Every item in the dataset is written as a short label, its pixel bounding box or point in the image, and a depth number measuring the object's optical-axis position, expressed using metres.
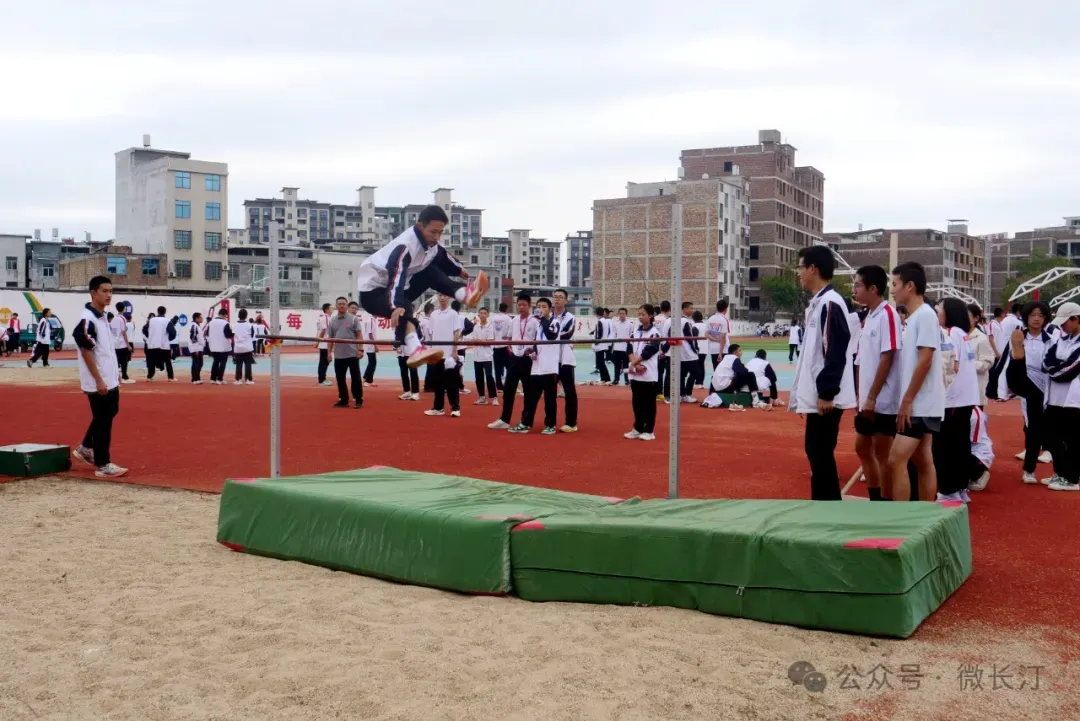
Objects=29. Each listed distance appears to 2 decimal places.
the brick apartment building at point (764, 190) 87.12
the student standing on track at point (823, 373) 5.71
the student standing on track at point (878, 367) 5.93
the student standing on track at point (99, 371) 8.45
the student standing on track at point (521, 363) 12.54
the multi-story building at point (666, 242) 79.50
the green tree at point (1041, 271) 80.00
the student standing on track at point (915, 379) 5.77
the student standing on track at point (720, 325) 15.98
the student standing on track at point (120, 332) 15.80
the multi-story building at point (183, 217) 62.38
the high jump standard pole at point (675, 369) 6.41
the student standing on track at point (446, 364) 13.68
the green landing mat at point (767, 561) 4.10
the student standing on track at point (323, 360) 19.39
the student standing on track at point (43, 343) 27.05
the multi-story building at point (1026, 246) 111.00
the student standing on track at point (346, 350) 14.54
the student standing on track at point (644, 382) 11.32
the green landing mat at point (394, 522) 5.02
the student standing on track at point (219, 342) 21.22
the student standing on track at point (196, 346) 22.06
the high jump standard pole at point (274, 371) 7.27
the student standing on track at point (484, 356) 16.34
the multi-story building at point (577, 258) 154.88
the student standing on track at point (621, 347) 19.92
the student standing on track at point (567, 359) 11.97
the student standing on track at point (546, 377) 12.03
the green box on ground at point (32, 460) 8.78
